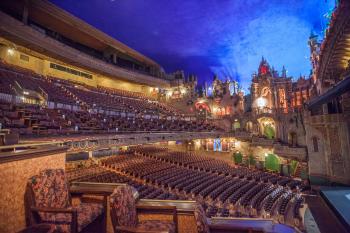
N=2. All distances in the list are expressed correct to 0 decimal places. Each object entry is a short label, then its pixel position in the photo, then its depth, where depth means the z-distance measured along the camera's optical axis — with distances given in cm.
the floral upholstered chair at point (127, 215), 203
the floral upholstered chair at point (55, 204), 205
